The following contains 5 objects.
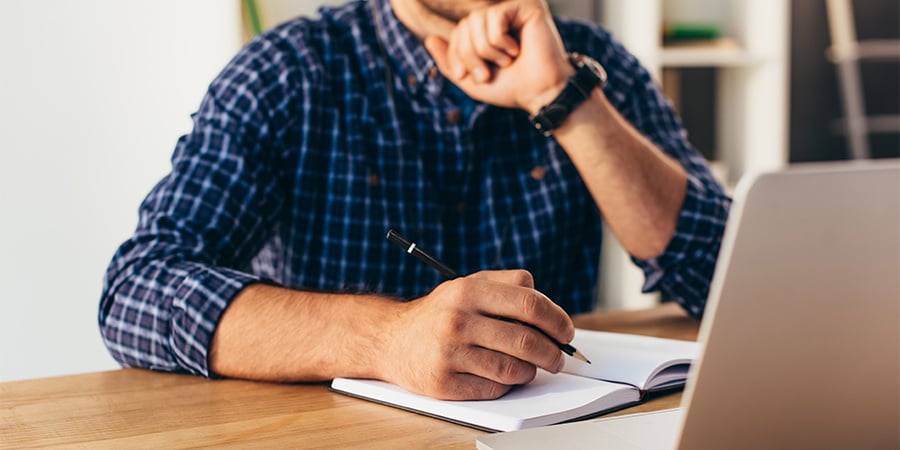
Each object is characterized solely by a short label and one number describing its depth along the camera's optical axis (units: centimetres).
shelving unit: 273
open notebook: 71
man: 101
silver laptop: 43
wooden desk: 70
